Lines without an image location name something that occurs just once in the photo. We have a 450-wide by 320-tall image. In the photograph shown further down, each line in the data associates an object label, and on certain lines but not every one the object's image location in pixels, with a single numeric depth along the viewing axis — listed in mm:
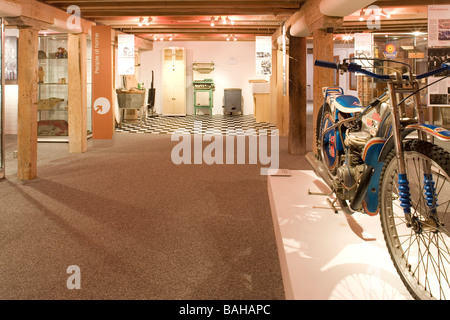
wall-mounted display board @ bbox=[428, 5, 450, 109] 5918
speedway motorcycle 1987
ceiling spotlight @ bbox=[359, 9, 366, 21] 9250
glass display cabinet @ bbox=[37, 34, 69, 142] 9719
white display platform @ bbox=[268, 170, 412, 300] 2205
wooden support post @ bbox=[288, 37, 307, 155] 7883
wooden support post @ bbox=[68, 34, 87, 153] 8094
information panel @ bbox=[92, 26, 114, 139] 9250
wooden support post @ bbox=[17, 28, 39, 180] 5941
